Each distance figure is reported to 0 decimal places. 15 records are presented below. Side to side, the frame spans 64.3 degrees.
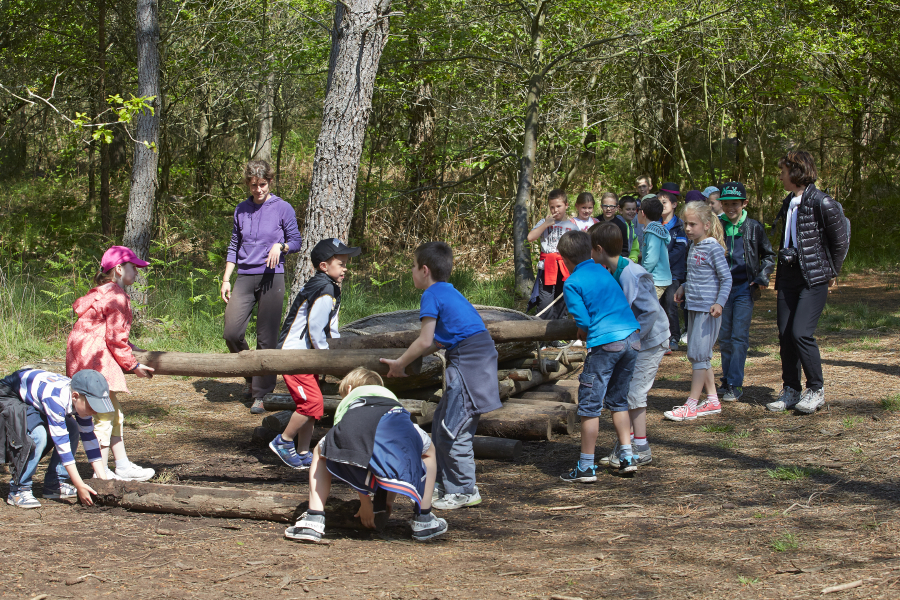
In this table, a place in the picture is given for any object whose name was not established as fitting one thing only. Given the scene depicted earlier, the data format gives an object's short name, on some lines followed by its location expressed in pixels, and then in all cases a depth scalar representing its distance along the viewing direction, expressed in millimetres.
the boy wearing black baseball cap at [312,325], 5484
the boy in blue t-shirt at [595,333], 5051
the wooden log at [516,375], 6965
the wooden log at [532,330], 5168
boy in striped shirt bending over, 4664
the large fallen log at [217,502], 4355
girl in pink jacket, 5055
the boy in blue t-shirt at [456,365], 4707
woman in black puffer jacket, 6359
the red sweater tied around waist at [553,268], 9000
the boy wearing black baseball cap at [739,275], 7059
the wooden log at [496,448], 5879
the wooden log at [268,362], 4699
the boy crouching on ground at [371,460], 4016
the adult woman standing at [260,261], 6973
